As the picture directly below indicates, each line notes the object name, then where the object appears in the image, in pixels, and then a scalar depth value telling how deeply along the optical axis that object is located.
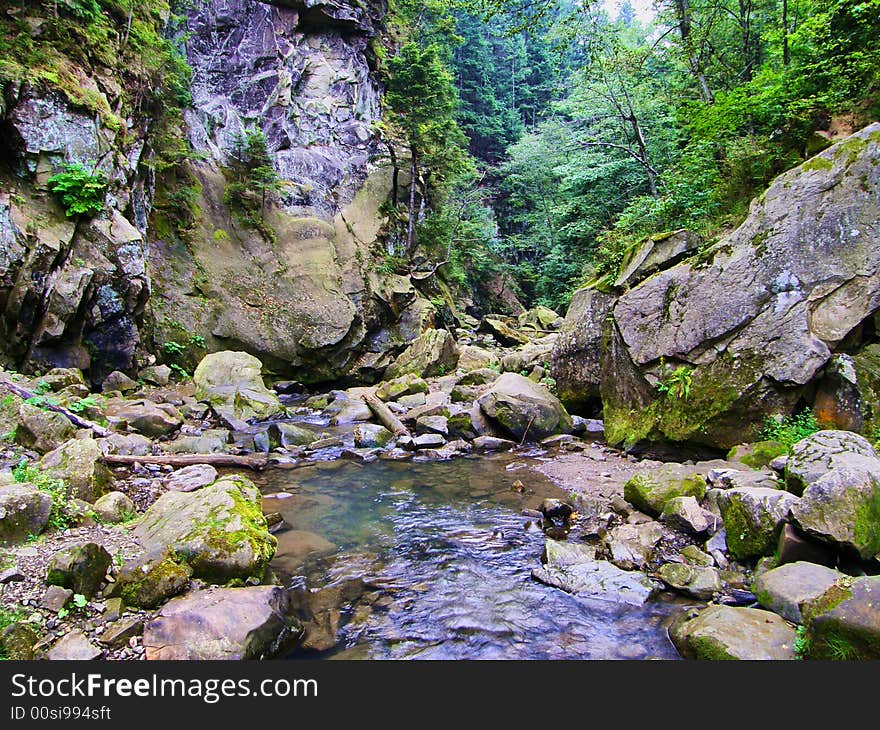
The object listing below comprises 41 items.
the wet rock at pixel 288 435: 10.79
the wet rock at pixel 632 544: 5.41
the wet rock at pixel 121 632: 3.59
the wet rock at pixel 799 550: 4.41
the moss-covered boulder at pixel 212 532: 4.62
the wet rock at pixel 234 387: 12.57
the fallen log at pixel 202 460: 7.61
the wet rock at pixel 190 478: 7.11
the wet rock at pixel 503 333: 22.80
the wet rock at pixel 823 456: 4.81
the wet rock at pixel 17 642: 3.20
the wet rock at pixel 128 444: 7.99
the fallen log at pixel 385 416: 11.63
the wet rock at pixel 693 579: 4.79
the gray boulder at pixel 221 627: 3.64
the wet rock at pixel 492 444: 10.71
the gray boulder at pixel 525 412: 11.00
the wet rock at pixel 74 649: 3.37
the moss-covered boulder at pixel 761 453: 6.83
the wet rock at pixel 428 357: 17.52
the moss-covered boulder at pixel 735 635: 3.61
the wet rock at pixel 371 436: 11.11
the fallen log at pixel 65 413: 7.11
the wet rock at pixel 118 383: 11.70
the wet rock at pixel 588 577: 4.93
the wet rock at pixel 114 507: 5.44
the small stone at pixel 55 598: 3.74
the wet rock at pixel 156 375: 13.11
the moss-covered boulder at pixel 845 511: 4.21
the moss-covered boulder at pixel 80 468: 5.69
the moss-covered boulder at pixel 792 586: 3.96
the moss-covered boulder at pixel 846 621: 3.13
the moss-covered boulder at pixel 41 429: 6.47
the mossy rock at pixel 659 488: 6.26
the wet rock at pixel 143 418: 9.70
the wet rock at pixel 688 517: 5.62
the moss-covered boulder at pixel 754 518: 4.82
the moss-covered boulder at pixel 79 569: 3.91
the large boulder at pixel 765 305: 7.04
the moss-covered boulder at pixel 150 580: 4.04
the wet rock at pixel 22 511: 4.44
